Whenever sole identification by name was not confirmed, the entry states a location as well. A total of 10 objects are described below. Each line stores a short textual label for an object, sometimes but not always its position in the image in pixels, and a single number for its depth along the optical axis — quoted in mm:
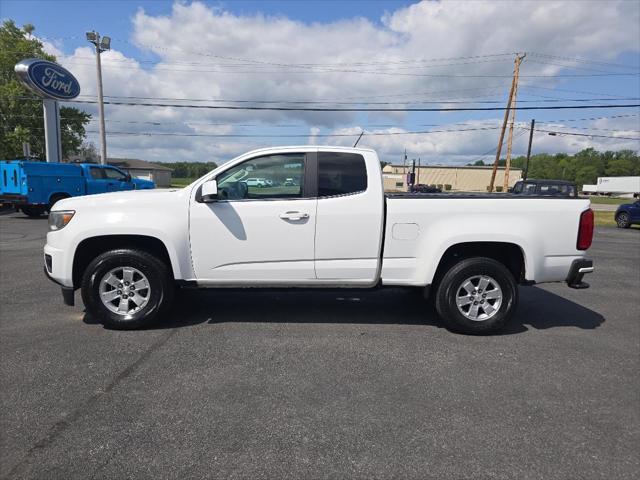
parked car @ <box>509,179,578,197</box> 16859
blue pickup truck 15977
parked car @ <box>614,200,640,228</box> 17906
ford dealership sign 20703
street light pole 24742
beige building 91062
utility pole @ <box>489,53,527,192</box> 29000
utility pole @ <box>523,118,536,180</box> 40288
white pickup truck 4309
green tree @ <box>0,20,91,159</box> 33562
